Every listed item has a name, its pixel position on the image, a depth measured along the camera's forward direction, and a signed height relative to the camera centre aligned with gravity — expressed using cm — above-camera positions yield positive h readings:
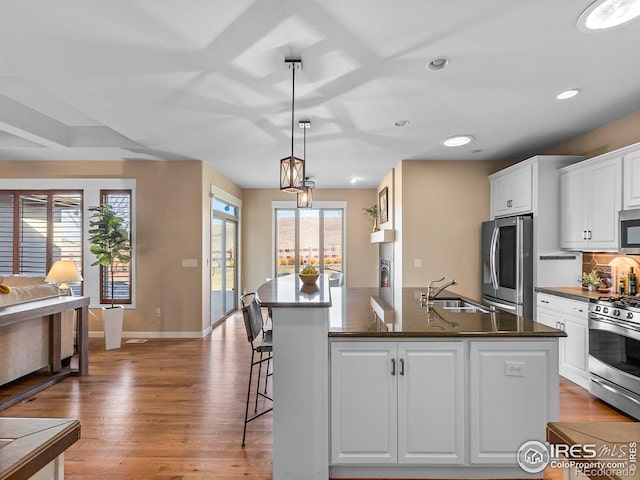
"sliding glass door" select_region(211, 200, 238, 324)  600 -32
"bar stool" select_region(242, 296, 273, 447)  242 -63
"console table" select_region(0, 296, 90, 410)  330 -91
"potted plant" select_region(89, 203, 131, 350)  469 -8
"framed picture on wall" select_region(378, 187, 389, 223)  632 +73
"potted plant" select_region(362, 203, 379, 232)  725 +64
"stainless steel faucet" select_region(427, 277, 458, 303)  298 -43
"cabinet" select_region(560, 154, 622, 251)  327 +41
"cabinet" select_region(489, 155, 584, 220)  400 +68
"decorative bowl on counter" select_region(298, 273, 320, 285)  293 -29
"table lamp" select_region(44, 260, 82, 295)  433 -40
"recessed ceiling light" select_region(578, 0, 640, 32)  181 +122
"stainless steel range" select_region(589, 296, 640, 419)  272 -87
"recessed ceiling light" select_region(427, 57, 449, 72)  235 +122
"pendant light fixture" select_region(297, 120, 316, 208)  349 +46
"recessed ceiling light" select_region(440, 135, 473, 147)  405 +121
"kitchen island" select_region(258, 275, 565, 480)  199 -86
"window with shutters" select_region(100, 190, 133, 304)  529 -44
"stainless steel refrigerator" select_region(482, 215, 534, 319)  407 -24
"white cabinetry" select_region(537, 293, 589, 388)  325 -83
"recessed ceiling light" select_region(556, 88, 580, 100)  286 +124
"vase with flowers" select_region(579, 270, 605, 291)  364 -38
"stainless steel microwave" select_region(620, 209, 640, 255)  300 +11
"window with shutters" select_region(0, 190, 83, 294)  532 +19
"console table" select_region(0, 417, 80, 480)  63 -39
